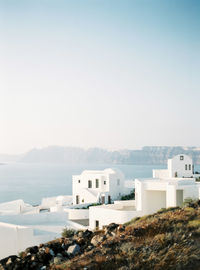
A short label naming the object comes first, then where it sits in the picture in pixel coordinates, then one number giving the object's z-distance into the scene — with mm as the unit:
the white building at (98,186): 41219
